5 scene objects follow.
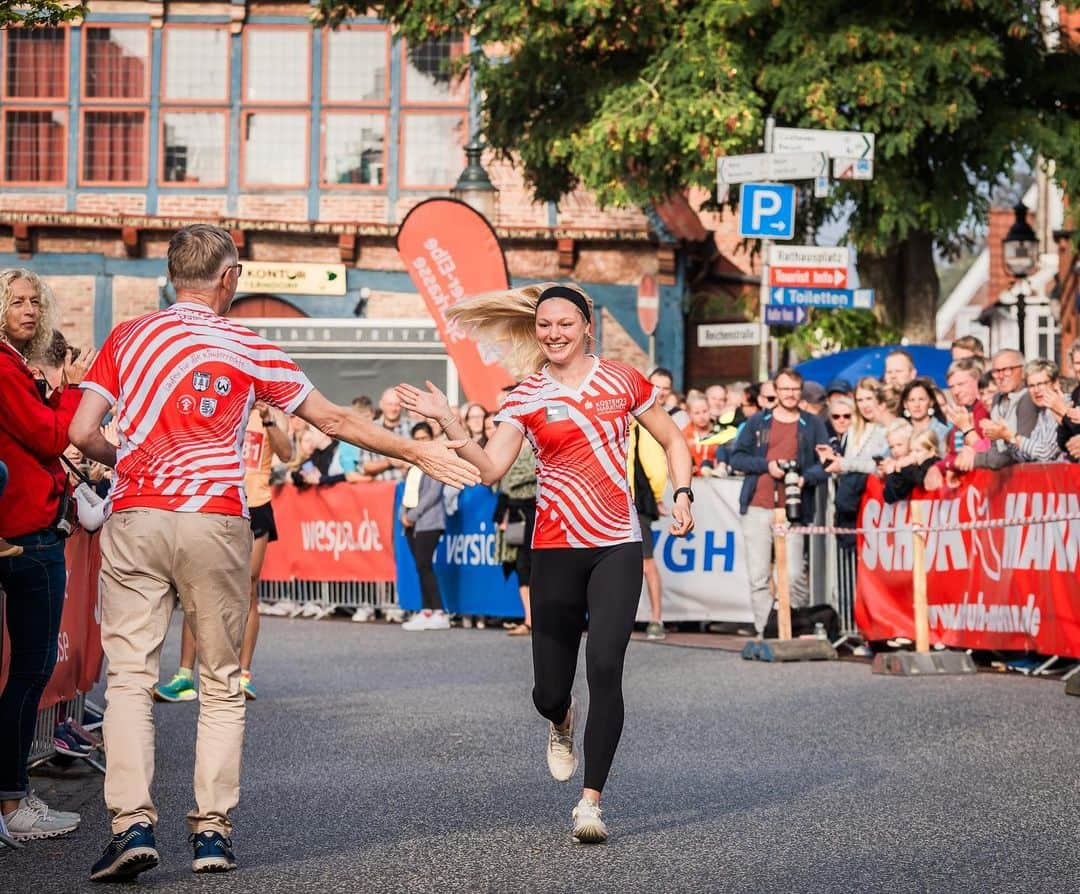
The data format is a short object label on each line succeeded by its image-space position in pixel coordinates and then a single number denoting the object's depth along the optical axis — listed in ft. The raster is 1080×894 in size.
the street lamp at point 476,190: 70.59
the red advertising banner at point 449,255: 67.05
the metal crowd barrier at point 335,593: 64.64
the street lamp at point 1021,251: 79.77
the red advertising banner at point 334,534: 64.75
